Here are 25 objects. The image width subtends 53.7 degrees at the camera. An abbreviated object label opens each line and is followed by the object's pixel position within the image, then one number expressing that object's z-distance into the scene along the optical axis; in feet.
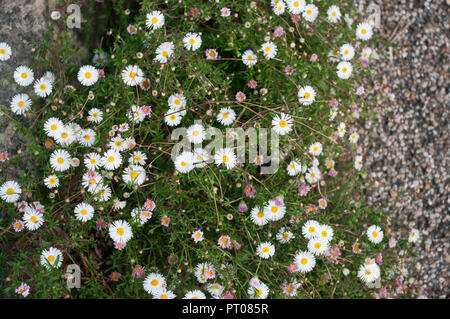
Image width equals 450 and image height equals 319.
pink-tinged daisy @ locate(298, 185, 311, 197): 7.73
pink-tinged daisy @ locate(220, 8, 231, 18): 7.83
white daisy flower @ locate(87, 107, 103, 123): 7.39
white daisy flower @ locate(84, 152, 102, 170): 7.08
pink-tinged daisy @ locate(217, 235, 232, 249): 7.18
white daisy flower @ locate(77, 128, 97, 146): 7.20
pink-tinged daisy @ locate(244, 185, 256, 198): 7.43
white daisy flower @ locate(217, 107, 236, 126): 7.70
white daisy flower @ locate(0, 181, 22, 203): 7.11
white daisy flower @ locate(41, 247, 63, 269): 6.76
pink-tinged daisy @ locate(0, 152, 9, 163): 7.32
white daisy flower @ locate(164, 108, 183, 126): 7.63
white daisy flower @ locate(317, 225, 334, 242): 7.62
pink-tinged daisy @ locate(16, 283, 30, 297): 6.66
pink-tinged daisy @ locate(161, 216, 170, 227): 7.09
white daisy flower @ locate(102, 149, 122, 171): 7.11
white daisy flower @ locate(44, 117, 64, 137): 7.19
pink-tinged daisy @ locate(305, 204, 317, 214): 7.67
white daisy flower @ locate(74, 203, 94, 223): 6.86
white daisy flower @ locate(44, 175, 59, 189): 7.04
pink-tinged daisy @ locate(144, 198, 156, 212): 7.06
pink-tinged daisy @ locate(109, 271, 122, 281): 7.63
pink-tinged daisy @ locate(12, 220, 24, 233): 6.86
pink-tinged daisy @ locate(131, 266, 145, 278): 7.17
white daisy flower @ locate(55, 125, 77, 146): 7.11
